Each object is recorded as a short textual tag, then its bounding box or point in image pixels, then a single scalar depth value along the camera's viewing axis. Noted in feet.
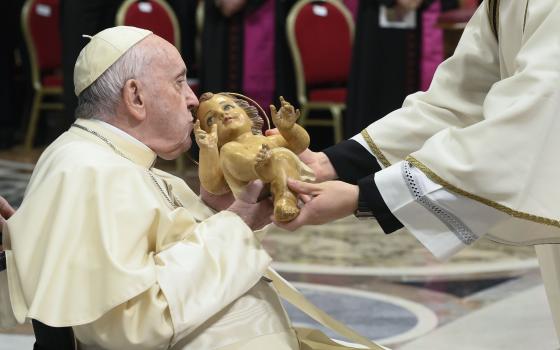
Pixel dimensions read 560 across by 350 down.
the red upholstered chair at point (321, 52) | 29.43
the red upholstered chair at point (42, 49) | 33.50
